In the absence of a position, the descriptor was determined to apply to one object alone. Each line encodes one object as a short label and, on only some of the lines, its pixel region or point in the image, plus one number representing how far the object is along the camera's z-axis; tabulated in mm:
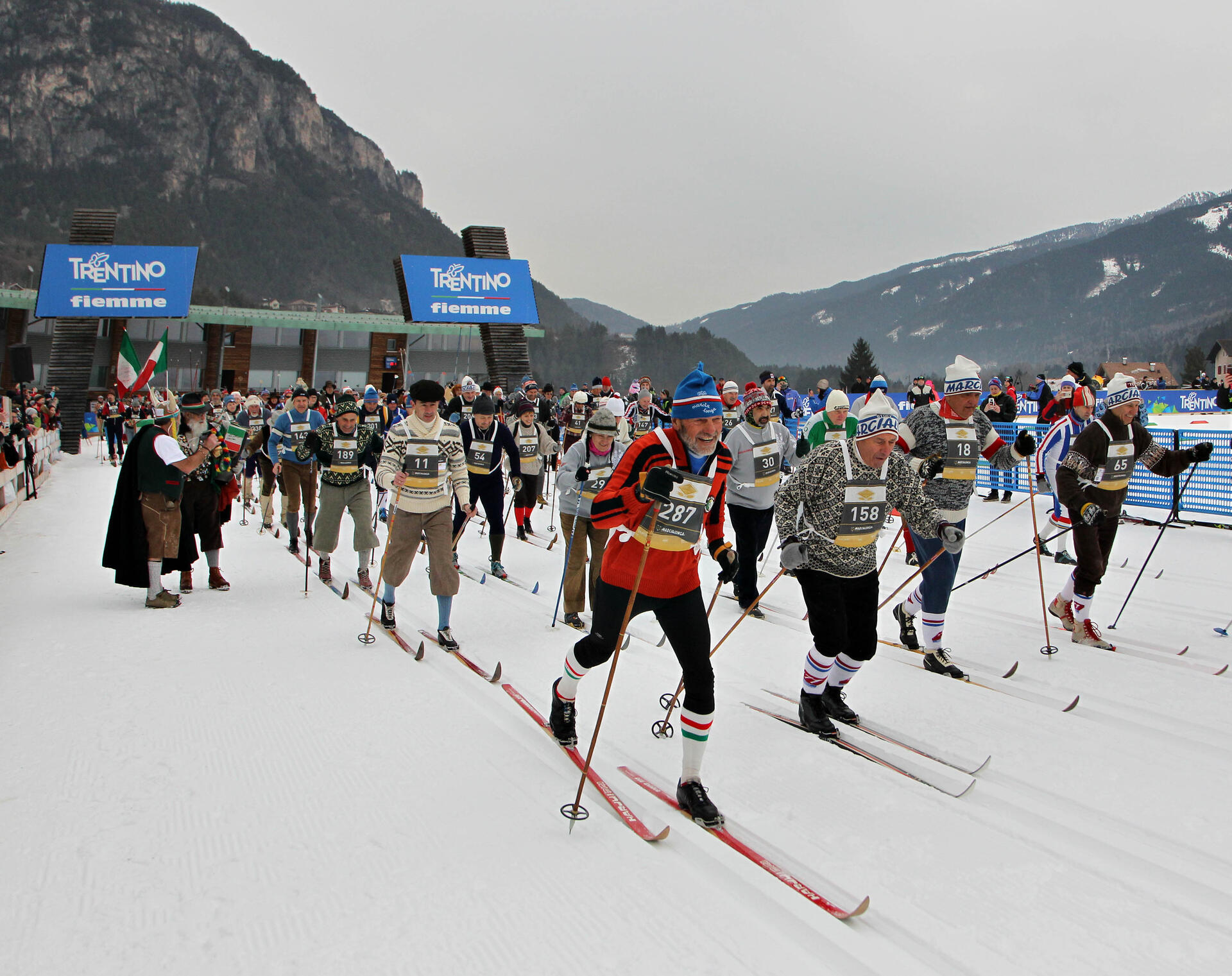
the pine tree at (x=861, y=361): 68000
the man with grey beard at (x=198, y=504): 7684
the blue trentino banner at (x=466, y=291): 28281
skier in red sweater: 3791
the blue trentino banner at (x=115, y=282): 27328
